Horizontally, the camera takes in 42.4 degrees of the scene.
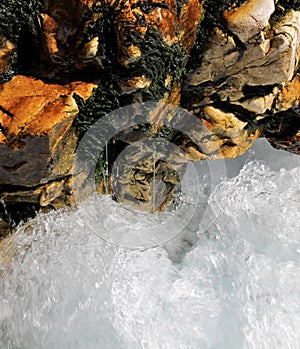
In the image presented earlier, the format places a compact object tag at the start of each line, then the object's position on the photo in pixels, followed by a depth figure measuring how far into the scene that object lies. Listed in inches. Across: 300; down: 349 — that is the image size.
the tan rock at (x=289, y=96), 156.3
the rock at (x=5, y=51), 117.4
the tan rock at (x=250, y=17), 125.0
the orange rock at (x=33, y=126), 115.6
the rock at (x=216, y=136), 154.4
